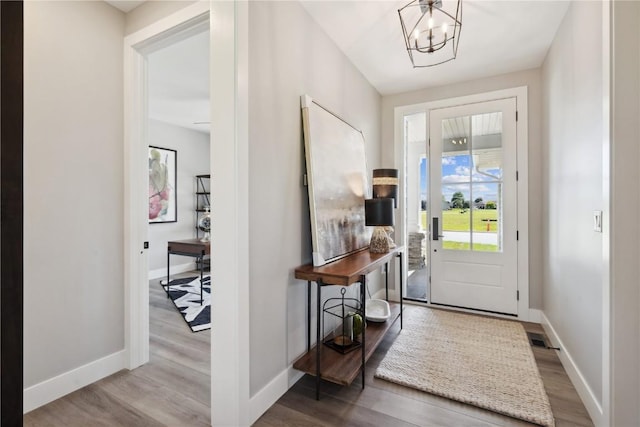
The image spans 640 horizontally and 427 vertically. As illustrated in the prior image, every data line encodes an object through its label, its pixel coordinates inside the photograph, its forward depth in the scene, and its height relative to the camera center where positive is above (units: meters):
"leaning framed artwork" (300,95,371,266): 2.09 +0.25
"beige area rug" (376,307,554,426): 1.80 -1.13
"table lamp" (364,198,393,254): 2.48 +0.02
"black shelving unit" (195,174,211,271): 5.84 +0.40
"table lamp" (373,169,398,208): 2.78 +0.31
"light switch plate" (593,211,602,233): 1.55 -0.03
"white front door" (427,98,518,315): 3.22 +0.10
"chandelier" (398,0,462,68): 2.01 +1.53
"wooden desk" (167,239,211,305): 3.74 -0.44
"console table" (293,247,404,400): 1.78 -0.95
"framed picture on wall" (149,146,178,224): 4.95 +0.50
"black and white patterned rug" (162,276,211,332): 3.10 -1.09
